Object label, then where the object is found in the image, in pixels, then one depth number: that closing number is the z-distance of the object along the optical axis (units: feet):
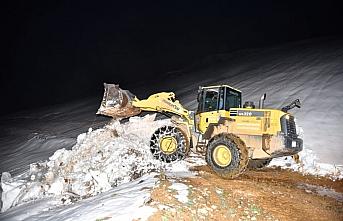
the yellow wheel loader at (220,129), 28.48
